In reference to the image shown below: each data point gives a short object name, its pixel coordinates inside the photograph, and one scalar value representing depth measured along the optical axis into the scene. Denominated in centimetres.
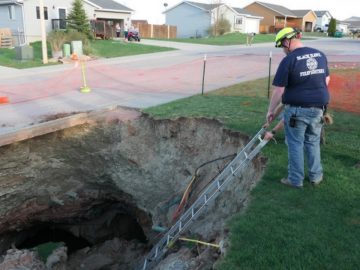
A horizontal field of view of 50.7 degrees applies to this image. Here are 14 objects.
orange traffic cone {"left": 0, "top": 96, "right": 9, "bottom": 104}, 1191
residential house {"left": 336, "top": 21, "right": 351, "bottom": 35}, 8134
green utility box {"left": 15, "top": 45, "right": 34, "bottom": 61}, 2173
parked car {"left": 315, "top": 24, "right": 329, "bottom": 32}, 7612
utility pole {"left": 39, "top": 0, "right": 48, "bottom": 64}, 1942
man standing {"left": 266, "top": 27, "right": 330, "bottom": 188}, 501
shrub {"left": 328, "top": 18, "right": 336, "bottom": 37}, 6081
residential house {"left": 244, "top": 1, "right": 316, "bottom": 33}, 6795
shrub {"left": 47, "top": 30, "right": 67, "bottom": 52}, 2308
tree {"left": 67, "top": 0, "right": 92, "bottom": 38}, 2877
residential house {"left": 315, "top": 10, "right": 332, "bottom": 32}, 8422
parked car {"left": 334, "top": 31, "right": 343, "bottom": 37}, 5988
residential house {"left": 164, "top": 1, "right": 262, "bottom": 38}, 5500
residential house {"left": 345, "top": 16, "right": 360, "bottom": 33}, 9625
